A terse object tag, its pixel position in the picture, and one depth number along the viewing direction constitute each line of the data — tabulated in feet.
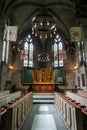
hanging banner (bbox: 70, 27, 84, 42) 26.05
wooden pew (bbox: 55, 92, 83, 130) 7.59
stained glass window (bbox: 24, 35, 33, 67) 43.56
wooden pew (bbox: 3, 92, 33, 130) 7.65
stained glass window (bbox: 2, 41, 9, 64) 34.73
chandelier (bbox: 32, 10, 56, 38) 25.74
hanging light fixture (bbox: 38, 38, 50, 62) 34.60
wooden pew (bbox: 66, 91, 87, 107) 12.04
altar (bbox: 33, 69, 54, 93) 37.74
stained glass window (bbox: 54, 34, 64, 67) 43.23
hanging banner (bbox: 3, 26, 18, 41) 24.59
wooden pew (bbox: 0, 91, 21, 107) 12.30
